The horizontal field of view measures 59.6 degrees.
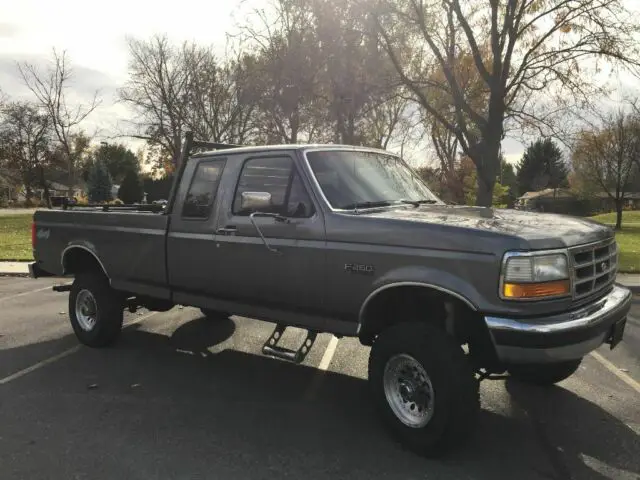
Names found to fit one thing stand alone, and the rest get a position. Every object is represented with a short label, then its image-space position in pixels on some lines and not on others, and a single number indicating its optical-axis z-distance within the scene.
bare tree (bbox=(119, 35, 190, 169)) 32.22
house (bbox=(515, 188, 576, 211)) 80.31
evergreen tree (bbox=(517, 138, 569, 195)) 94.75
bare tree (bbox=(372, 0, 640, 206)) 15.28
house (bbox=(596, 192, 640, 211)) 58.65
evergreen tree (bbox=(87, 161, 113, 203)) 45.69
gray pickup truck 3.39
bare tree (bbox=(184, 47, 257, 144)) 30.97
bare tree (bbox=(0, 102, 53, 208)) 54.47
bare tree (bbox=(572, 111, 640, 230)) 38.88
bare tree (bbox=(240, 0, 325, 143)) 23.14
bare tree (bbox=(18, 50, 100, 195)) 34.03
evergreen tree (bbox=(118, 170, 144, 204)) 47.62
